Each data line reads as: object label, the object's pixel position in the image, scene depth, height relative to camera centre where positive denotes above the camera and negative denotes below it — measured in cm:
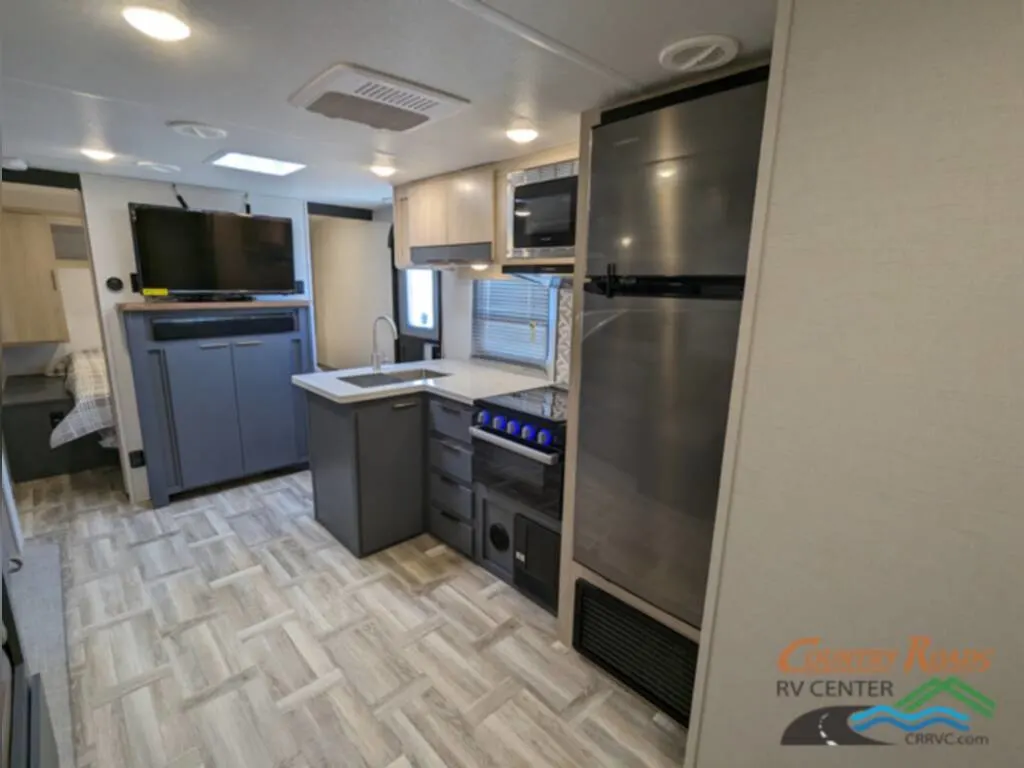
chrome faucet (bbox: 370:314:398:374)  311 -51
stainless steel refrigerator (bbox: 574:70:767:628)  132 -12
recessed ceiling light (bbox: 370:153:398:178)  246 +63
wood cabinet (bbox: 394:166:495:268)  253 +41
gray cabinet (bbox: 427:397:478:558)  254 -105
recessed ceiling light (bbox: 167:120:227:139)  196 +62
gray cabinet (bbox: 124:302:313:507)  308 -78
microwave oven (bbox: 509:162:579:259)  208 +33
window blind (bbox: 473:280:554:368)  290 -24
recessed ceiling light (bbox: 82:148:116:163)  239 +61
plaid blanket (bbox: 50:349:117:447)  341 -100
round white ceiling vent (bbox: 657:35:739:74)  125 +64
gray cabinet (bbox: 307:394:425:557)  254 -103
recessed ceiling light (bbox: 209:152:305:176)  252 +63
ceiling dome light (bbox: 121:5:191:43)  114 +62
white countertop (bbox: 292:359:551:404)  248 -57
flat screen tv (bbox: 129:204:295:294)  301 +17
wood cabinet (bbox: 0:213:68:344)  418 -11
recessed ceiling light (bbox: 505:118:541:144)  191 +63
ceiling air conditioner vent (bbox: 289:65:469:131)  148 +61
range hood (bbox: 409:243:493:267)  253 +15
